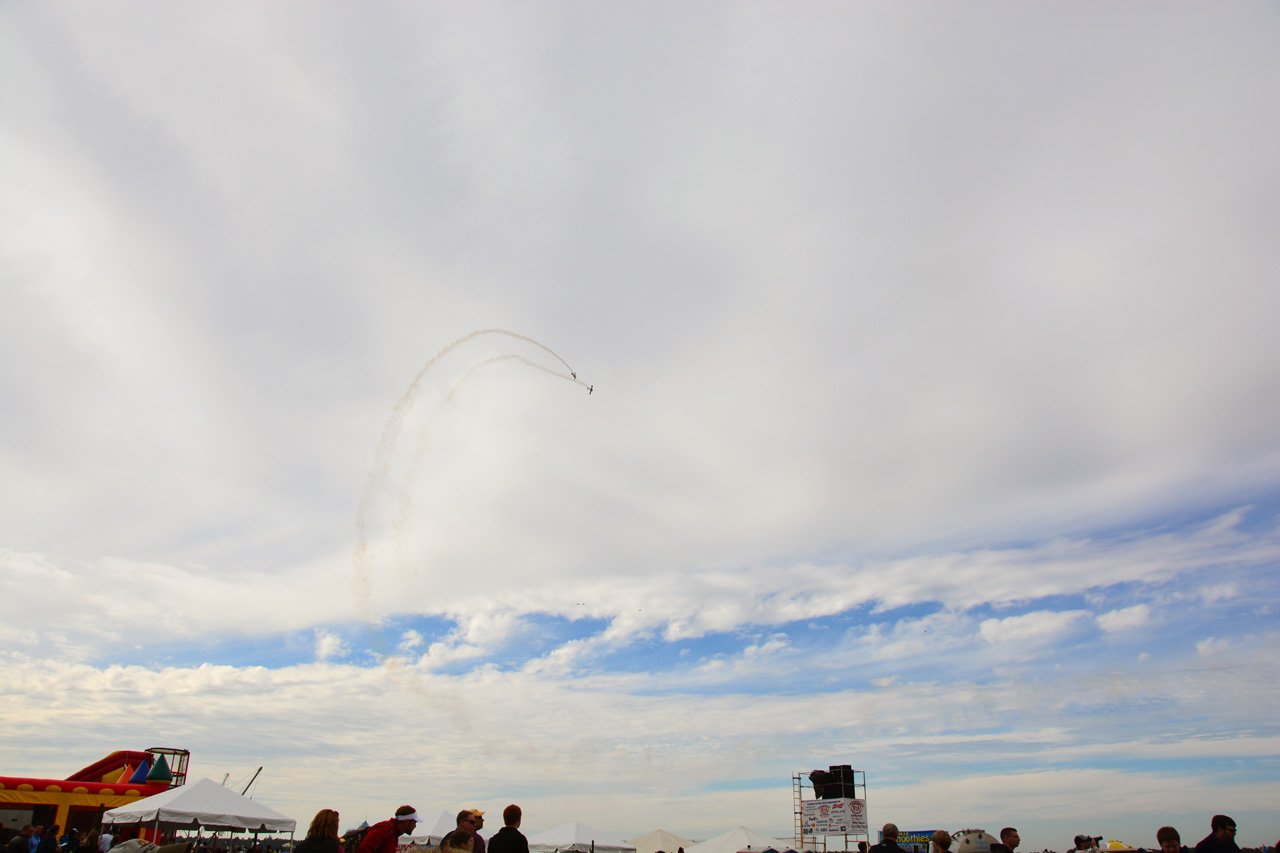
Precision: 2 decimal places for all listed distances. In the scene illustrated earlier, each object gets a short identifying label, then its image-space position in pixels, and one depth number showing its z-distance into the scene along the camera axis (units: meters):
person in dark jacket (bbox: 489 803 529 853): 8.49
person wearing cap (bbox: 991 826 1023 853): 9.82
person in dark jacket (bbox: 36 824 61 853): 17.62
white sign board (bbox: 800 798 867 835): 35.43
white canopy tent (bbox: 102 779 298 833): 20.09
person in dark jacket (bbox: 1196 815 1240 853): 8.48
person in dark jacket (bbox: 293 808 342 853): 7.43
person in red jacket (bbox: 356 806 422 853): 7.96
